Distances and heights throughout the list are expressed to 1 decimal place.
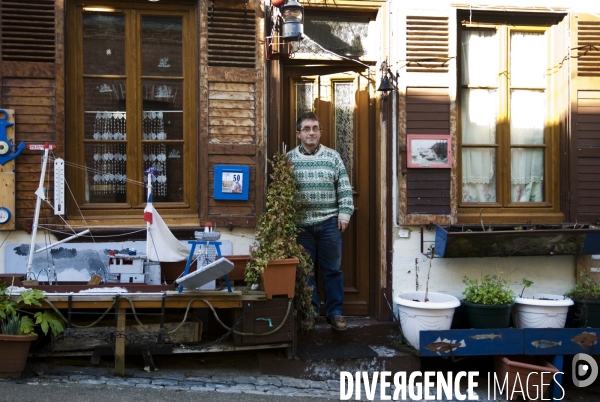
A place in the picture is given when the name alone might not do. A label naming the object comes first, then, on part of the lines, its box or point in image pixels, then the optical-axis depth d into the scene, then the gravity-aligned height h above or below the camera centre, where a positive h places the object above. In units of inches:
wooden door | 264.1 +25.1
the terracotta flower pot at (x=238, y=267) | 233.5 -25.1
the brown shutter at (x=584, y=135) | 263.9 +22.6
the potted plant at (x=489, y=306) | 234.5 -38.5
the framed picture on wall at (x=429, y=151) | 253.9 +15.8
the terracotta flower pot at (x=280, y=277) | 215.9 -26.7
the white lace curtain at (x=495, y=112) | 271.0 +32.5
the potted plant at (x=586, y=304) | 241.8 -39.2
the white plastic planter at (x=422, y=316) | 229.6 -41.4
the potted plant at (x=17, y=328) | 199.2 -39.6
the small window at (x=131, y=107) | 246.1 +31.3
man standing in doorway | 239.8 -4.1
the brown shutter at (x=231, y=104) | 243.3 +31.7
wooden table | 209.2 -33.3
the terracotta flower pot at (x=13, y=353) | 198.1 -46.8
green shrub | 221.8 -13.6
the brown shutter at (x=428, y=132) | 254.5 +22.8
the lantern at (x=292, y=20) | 232.4 +59.0
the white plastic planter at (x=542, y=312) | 238.2 -41.4
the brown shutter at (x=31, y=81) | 232.5 +38.4
